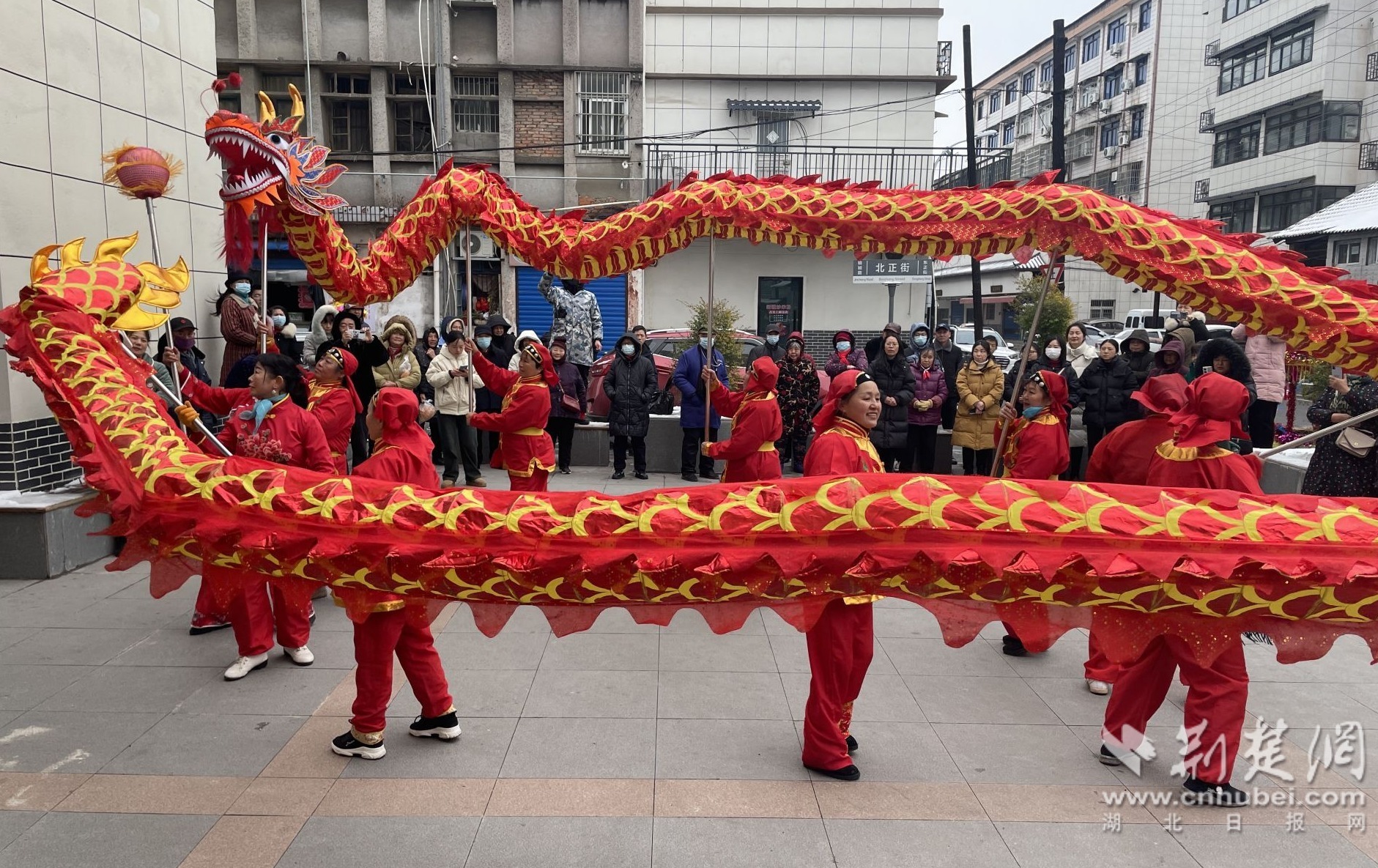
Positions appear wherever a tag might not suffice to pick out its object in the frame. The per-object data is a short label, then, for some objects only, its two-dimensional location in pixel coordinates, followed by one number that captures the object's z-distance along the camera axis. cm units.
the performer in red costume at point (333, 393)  484
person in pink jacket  844
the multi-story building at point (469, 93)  1756
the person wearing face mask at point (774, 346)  941
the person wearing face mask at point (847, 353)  894
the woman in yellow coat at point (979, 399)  840
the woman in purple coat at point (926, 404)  869
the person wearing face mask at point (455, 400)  859
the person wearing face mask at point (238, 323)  734
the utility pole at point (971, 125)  1541
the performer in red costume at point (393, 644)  351
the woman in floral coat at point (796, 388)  912
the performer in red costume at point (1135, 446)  409
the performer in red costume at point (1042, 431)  493
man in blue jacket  904
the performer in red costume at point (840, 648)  342
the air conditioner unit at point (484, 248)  1692
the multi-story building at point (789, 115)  1847
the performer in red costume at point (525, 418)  589
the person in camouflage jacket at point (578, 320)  987
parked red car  1084
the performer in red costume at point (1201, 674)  338
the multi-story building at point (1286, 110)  2388
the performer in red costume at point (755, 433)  555
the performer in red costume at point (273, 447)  439
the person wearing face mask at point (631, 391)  915
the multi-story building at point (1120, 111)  3002
